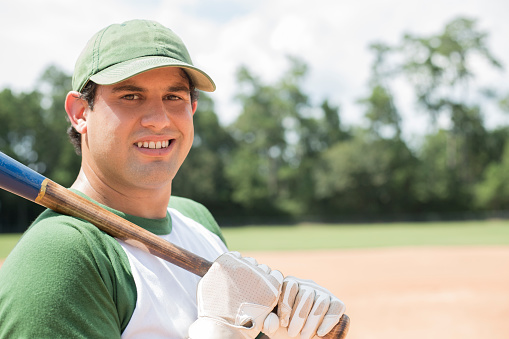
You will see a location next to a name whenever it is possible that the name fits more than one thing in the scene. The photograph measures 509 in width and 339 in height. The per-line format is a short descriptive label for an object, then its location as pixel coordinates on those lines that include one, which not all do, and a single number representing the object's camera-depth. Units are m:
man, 1.38
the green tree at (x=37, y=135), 42.56
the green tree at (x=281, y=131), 52.50
